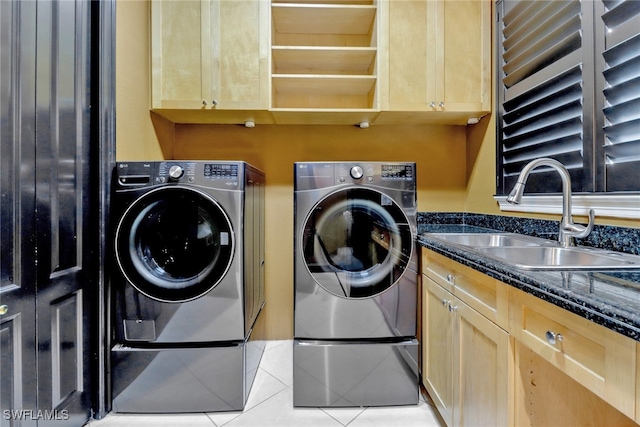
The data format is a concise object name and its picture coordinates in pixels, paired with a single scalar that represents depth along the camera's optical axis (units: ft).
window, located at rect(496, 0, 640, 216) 3.83
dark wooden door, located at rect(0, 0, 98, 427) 3.57
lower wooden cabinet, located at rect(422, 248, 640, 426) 2.16
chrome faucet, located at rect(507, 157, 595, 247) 4.17
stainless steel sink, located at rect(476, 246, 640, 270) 3.14
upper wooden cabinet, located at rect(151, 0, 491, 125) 5.90
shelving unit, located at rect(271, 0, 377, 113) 6.23
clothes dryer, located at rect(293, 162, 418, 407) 5.18
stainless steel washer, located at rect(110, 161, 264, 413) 4.88
